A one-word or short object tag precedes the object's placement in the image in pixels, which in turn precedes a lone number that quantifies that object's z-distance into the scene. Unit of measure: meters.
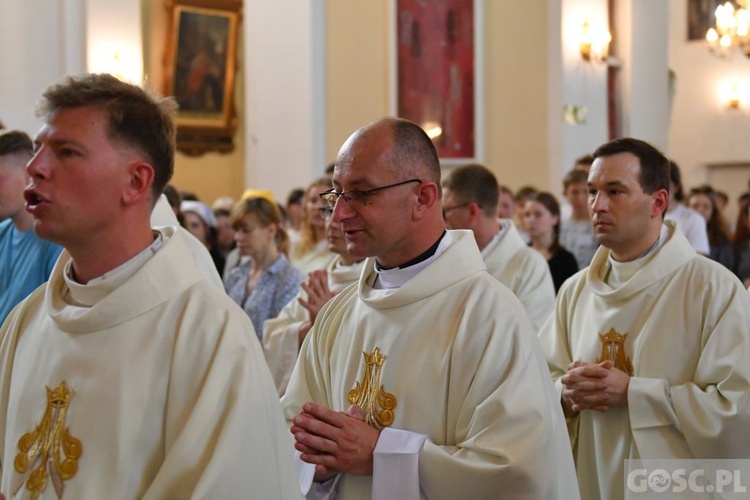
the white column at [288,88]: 12.14
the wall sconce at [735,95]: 22.56
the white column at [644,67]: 14.24
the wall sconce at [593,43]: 13.08
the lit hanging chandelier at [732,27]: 14.88
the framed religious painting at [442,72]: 12.80
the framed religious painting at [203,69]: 14.38
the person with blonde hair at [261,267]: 6.29
